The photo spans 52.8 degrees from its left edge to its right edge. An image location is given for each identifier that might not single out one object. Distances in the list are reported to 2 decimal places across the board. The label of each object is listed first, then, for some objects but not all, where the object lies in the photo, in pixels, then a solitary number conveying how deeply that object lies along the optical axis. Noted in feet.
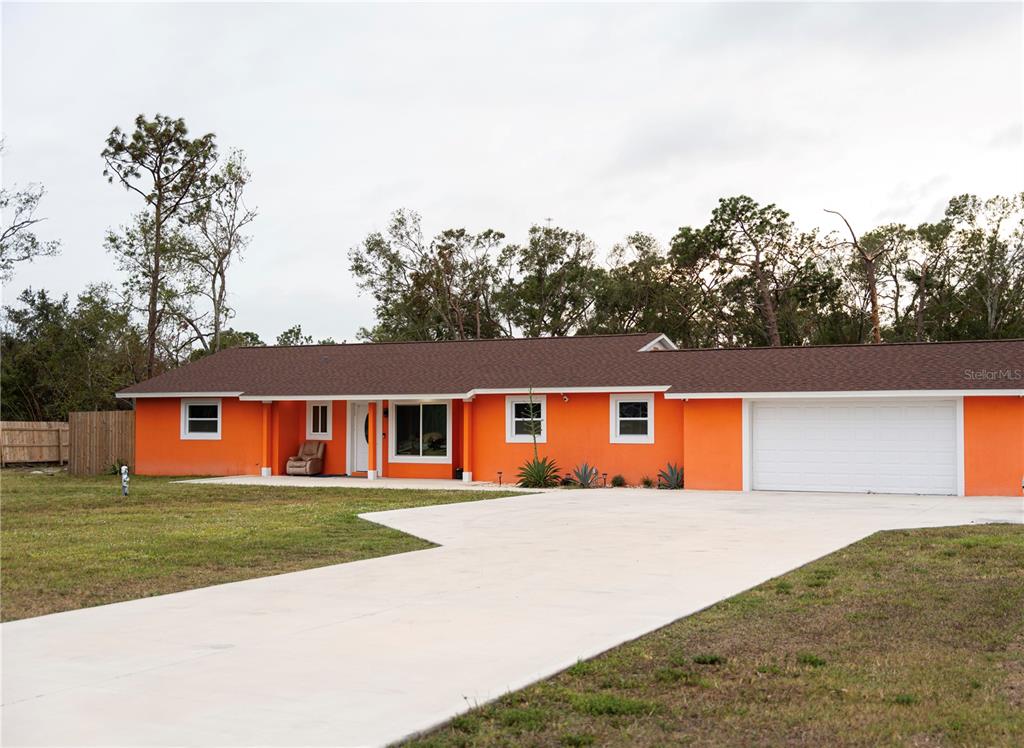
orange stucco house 71.31
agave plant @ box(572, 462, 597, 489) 80.79
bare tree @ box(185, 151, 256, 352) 154.92
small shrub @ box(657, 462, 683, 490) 78.54
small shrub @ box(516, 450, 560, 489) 81.41
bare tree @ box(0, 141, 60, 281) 130.21
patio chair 90.58
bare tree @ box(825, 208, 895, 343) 158.40
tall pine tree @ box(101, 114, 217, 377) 141.49
